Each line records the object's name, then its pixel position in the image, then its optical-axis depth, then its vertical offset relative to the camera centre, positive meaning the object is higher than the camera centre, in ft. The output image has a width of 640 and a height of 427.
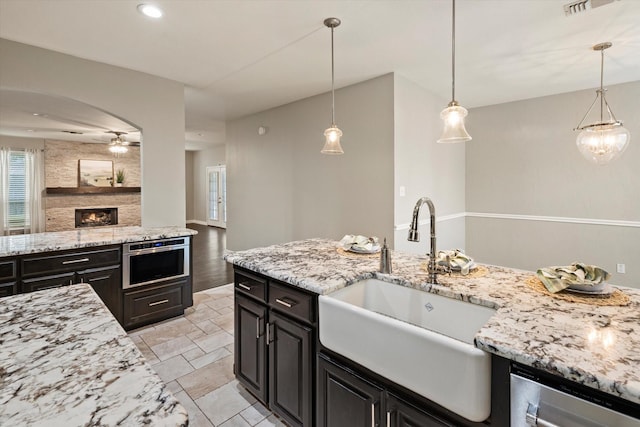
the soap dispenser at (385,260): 5.66 -1.02
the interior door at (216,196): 34.60 +1.19
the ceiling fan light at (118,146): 23.17 +4.60
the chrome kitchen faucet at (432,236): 5.10 -0.51
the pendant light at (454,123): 6.03 +1.63
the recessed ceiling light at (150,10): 7.61 +4.94
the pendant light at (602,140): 9.47 +2.01
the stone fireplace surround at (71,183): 26.58 +2.12
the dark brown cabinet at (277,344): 5.13 -2.56
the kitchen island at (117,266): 8.13 -1.76
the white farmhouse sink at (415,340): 3.20 -1.74
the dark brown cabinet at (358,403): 3.74 -2.63
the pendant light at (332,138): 8.34 +1.84
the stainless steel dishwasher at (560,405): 2.60 -1.80
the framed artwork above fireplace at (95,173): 27.78 +3.11
